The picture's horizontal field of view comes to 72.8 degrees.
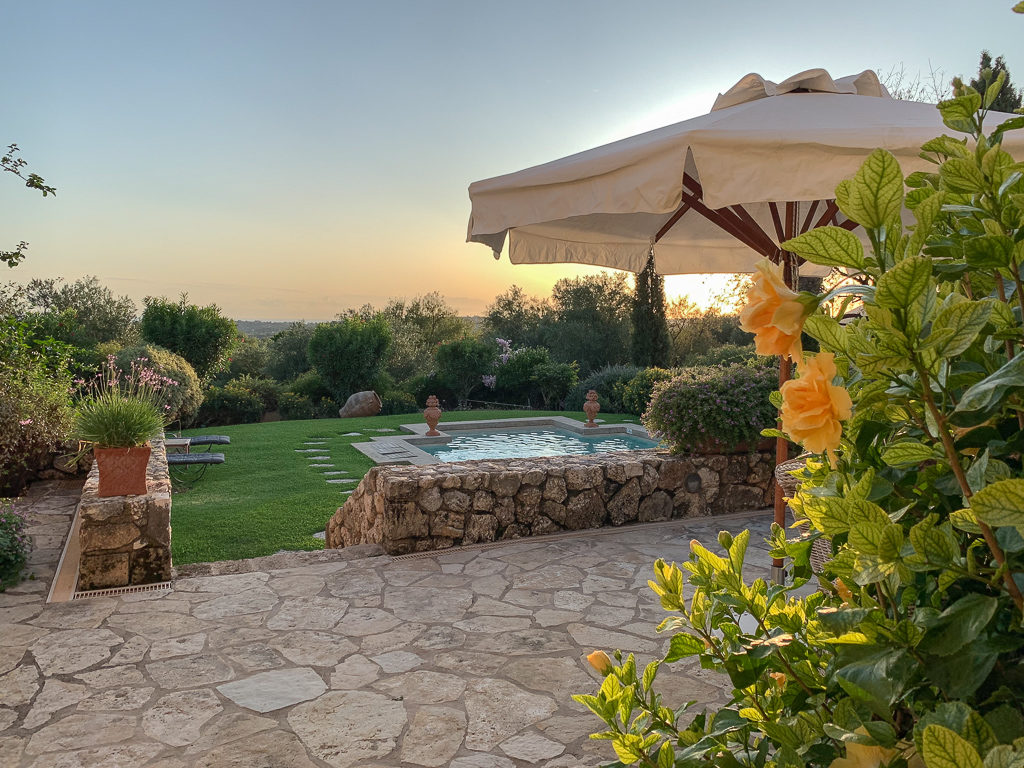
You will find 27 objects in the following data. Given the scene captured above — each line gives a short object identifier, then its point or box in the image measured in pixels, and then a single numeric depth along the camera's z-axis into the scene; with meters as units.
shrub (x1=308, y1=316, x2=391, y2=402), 18.12
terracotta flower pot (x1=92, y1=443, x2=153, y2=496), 4.40
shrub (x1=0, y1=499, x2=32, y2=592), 4.35
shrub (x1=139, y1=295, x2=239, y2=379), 15.61
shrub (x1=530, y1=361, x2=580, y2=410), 18.22
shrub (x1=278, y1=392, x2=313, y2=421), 17.50
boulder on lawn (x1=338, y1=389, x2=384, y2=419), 16.89
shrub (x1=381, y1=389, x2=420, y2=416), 17.42
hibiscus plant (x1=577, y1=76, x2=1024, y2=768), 0.51
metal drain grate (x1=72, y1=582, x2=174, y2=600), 4.07
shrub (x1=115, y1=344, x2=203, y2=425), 12.37
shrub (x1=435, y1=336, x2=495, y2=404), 18.58
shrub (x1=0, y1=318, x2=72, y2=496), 6.89
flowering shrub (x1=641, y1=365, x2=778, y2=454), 5.90
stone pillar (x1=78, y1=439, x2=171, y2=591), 4.13
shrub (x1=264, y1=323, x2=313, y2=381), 21.70
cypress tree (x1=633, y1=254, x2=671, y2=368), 19.16
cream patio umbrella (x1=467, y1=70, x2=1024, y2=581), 2.91
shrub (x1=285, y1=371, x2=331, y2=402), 18.39
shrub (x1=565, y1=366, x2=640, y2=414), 16.42
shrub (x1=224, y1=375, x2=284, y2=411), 17.77
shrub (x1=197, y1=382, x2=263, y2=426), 16.33
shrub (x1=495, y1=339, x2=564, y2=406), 18.58
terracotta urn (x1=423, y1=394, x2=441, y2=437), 12.89
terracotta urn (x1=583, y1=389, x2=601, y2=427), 13.34
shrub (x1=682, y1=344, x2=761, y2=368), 14.95
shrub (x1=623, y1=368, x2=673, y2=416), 15.18
